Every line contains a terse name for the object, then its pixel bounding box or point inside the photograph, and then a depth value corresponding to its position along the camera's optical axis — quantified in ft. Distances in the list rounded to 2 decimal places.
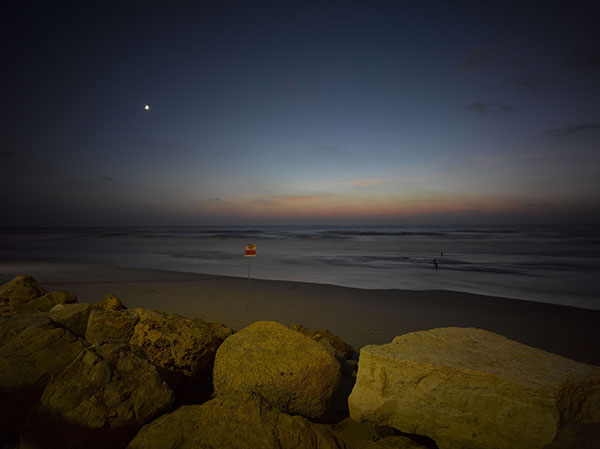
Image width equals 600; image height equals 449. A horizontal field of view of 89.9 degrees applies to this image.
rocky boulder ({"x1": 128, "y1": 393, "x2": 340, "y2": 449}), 7.47
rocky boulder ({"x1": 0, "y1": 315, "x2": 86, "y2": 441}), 9.54
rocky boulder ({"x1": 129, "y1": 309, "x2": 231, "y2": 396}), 11.82
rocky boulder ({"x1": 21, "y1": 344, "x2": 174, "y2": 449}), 7.80
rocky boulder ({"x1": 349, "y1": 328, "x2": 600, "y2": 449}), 8.38
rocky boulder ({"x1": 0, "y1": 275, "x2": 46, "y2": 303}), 19.86
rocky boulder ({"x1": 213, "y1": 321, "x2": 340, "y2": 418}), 10.44
